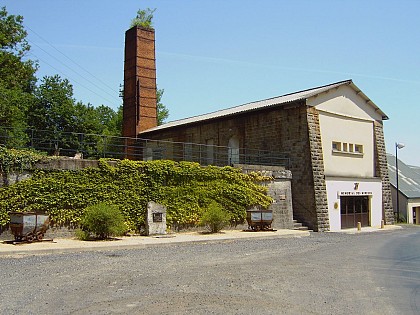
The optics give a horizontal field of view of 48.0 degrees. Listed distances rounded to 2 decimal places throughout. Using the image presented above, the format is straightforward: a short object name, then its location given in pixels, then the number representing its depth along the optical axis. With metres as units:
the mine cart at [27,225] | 14.02
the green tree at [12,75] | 32.94
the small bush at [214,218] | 19.67
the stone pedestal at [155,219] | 18.14
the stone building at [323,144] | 24.83
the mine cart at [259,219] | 21.22
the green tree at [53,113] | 38.59
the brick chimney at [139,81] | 36.38
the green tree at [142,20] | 38.41
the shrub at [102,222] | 15.81
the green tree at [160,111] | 54.41
